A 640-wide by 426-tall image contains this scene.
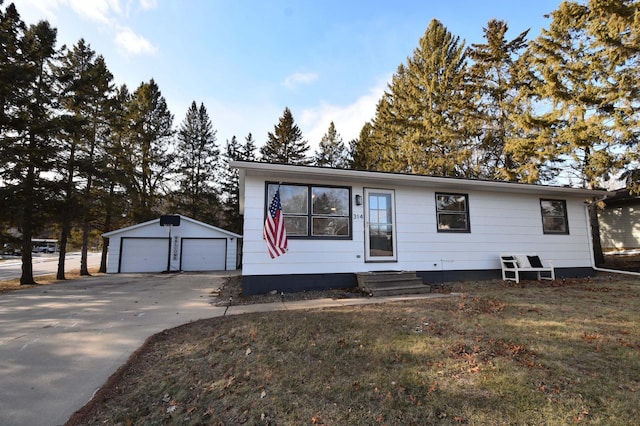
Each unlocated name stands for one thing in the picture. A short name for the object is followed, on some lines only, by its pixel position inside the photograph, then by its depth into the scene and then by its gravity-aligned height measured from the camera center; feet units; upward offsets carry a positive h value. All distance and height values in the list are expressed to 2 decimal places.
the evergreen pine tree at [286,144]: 89.97 +31.14
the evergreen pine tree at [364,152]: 78.02 +26.99
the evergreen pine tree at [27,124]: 32.65 +14.05
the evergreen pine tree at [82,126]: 40.06 +17.09
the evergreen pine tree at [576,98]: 34.81 +18.15
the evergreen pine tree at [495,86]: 47.65 +25.87
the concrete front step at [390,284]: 22.21 -3.08
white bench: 27.78 -2.00
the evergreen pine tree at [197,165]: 75.97 +21.74
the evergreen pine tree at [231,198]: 81.30 +13.37
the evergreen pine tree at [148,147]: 60.46 +22.34
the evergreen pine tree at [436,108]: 51.52 +24.95
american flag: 21.18 +1.08
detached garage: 54.44 -0.49
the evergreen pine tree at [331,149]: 97.09 +31.59
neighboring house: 55.67 +4.24
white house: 23.18 +1.76
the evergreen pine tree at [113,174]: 45.68 +10.89
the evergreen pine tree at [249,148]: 92.38 +30.82
